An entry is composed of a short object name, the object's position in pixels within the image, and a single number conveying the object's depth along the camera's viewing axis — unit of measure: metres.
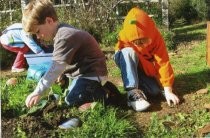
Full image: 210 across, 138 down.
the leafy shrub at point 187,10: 10.02
